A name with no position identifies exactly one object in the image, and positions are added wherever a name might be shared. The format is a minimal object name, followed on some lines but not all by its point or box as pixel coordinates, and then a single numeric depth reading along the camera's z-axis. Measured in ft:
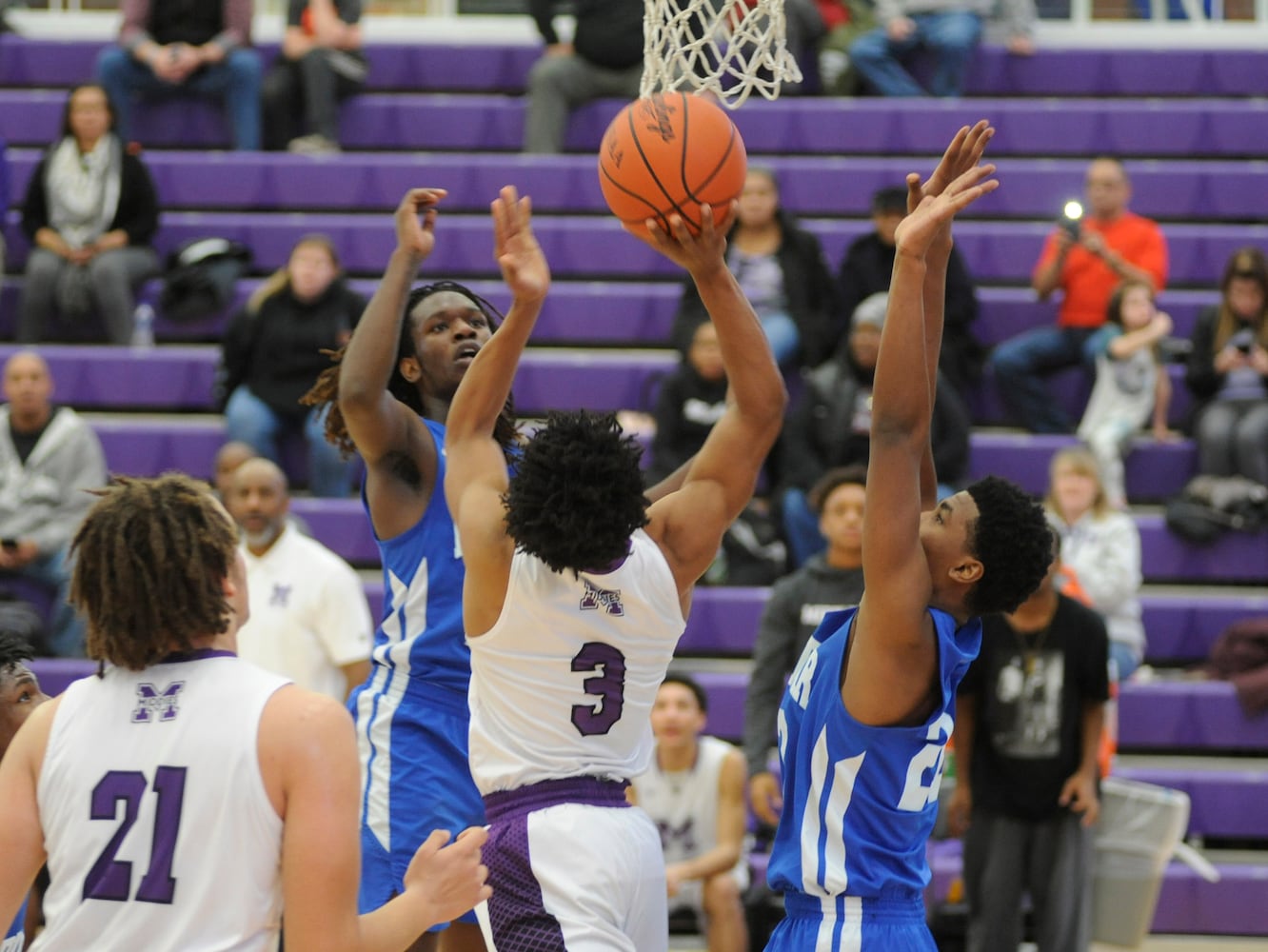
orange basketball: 23.50
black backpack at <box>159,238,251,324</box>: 62.52
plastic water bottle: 63.13
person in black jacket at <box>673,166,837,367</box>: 55.93
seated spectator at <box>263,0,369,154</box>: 69.88
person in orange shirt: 58.23
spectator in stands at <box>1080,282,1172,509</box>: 55.57
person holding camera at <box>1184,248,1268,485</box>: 54.35
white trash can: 40.99
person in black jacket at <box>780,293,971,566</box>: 51.08
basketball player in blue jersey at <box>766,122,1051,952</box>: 20.56
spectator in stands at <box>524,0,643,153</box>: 67.42
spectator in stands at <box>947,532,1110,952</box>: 38.82
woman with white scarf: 62.26
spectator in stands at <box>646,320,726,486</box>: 51.82
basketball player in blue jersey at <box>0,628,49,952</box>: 20.62
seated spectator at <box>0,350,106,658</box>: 51.00
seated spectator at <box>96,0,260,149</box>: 69.01
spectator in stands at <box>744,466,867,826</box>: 39.28
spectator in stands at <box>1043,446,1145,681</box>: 47.94
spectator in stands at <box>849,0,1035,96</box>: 70.39
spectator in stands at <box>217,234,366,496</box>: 56.03
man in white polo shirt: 40.30
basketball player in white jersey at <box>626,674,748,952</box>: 40.68
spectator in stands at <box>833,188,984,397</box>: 56.29
